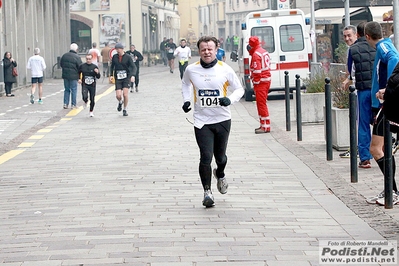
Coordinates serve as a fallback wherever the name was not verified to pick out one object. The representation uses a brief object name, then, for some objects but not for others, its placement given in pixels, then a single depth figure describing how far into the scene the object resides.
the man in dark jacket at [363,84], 10.52
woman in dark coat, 29.91
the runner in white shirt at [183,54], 37.62
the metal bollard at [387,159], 7.80
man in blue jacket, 8.42
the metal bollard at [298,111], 14.41
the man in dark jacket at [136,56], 34.59
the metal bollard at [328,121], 11.40
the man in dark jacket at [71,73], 23.39
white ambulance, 24.67
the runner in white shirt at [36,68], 26.69
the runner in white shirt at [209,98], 8.66
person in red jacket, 15.88
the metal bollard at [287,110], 16.16
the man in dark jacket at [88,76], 21.22
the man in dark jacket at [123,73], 20.86
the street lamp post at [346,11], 22.97
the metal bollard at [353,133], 9.66
